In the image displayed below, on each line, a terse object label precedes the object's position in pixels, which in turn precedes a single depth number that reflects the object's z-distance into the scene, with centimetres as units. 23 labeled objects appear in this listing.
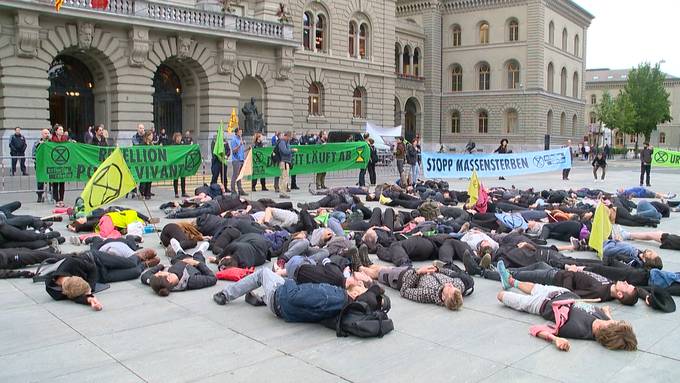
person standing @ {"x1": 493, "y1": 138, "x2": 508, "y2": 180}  2832
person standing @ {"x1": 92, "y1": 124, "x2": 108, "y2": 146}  1927
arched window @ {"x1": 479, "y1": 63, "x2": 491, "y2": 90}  6512
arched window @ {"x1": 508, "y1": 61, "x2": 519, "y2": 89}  6366
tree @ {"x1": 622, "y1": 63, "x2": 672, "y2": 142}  7706
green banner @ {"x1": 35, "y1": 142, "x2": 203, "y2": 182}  1673
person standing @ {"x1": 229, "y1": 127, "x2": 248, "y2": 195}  2036
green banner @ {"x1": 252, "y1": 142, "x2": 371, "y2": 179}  2148
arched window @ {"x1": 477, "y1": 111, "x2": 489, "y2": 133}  6544
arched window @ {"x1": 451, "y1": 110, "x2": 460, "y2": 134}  6669
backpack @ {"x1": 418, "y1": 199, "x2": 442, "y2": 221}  1335
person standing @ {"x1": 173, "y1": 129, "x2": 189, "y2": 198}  1942
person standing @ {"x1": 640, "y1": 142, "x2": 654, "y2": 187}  2553
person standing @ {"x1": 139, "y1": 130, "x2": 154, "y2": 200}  1867
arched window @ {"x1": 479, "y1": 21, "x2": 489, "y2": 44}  6456
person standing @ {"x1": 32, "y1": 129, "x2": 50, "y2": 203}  1696
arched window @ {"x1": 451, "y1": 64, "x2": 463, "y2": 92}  6625
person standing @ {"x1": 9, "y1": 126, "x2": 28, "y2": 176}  2522
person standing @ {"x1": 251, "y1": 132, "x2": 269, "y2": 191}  2148
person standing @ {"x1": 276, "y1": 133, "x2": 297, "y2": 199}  2073
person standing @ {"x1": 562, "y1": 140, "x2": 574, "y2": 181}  2880
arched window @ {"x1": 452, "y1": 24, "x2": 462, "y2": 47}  6556
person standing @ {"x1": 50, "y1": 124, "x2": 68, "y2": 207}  1681
